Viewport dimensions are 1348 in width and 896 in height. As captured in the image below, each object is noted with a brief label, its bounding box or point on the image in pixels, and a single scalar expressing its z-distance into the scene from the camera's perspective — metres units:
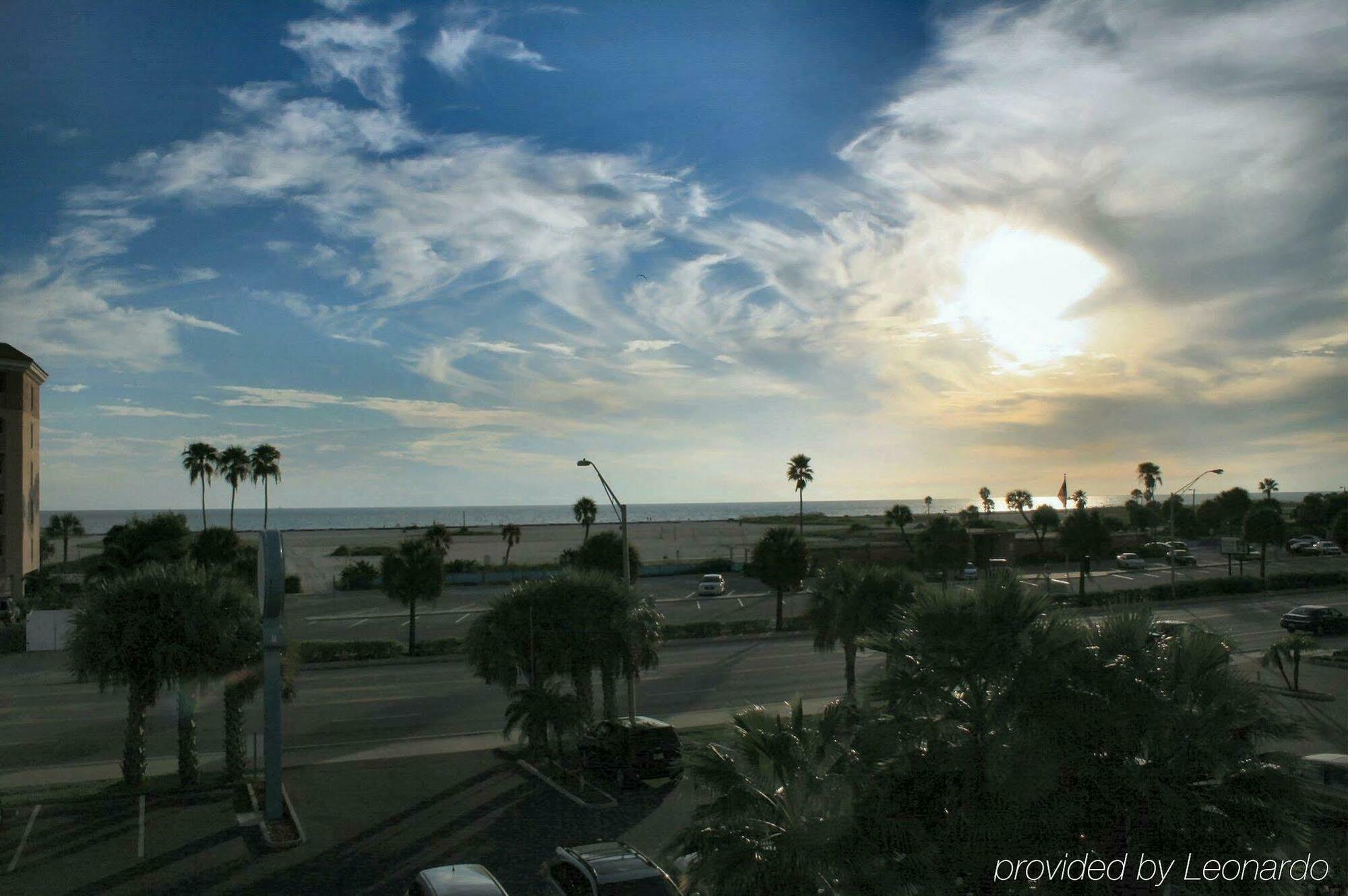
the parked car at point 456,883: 12.09
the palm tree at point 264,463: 80.06
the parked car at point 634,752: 20.38
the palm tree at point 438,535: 65.94
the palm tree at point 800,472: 90.00
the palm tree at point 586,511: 83.94
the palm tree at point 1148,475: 132.62
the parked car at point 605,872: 11.82
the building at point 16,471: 60.84
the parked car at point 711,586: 63.16
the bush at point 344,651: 37.94
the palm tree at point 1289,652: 29.04
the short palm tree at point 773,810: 9.20
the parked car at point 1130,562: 74.94
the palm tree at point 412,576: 41.75
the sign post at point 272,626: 18.89
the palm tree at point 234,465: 79.12
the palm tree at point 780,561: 46.75
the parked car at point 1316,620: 42.69
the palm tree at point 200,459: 76.94
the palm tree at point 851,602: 27.47
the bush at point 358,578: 70.19
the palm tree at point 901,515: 89.69
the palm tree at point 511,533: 90.19
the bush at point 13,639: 42.94
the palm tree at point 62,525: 96.51
